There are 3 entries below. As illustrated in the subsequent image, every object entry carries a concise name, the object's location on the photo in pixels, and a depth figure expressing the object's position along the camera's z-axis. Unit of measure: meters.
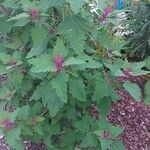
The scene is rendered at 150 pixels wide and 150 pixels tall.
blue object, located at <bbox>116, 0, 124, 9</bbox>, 2.89
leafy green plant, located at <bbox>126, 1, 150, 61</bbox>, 2.08
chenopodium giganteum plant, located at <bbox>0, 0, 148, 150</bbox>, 1.03
